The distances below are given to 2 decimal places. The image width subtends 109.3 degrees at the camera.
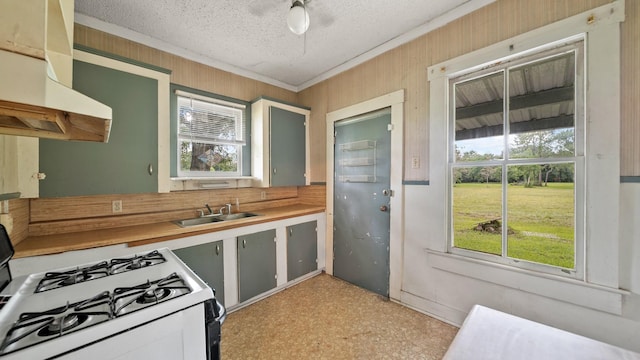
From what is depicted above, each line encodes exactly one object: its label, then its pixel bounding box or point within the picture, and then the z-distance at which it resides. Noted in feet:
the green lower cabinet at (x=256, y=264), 7.61
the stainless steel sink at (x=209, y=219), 7.86
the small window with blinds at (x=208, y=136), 8.34
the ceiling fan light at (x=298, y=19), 5.43
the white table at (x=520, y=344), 3.21
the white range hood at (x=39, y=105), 2.29
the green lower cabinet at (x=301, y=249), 9.04
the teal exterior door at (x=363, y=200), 8.25
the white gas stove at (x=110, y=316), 2.33
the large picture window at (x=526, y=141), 5.09
